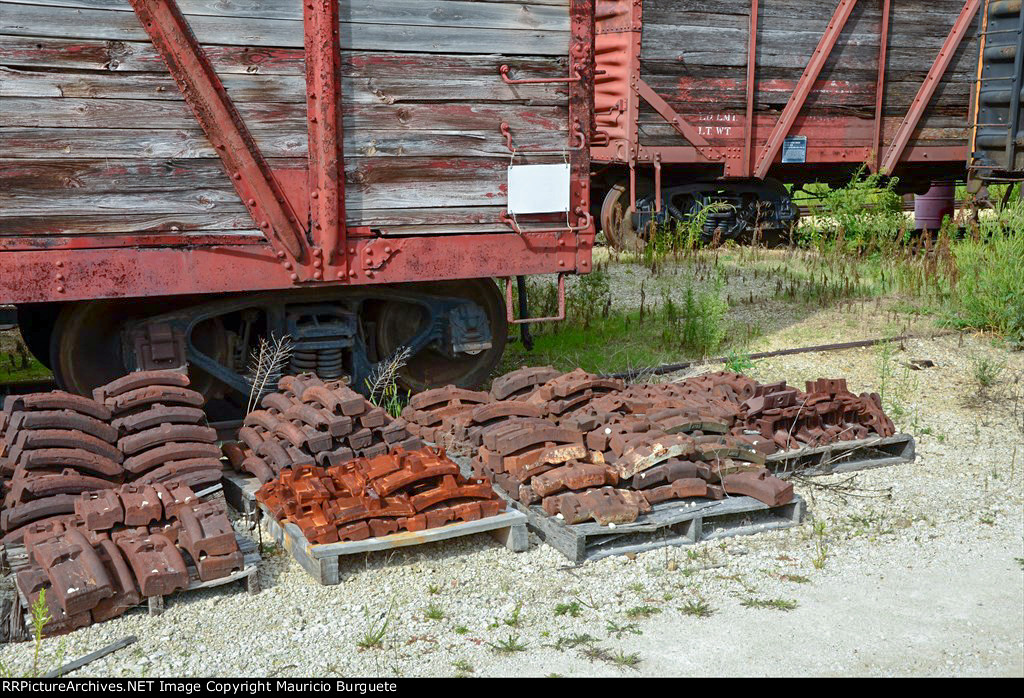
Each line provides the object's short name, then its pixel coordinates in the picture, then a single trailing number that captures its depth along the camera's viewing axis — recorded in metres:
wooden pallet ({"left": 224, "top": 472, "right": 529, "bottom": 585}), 4.47
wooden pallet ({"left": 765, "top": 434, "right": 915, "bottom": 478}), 5.82
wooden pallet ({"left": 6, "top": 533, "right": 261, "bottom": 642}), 4.03
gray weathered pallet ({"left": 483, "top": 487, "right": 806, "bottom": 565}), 4.78
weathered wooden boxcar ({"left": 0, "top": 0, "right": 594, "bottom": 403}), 5.62
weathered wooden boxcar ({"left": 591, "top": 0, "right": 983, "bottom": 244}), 11.78
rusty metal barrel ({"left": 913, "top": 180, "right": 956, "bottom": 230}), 13.52
